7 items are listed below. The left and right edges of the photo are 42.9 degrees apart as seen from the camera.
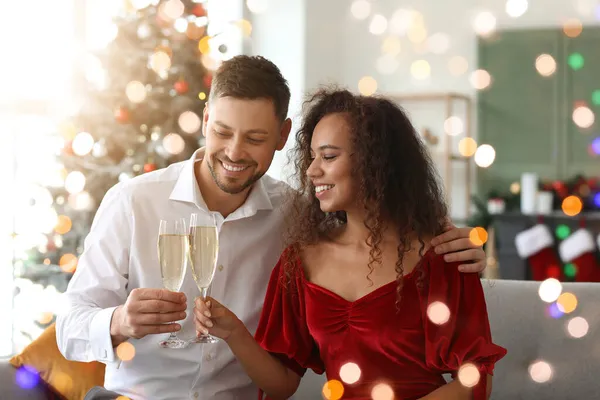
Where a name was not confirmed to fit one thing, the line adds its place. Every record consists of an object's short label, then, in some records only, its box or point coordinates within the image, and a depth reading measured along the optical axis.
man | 1.95
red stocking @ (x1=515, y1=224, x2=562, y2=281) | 5.36
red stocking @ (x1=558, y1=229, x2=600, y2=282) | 5.16
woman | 1.71
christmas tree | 3.79
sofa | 2.03
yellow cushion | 2.24
